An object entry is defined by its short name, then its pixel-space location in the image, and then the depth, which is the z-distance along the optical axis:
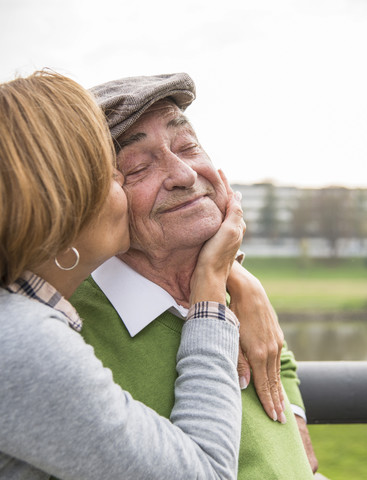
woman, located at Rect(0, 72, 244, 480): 0.80
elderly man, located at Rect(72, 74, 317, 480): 1.25
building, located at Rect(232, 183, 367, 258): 27.20
